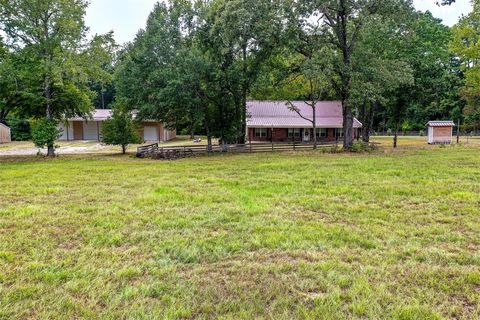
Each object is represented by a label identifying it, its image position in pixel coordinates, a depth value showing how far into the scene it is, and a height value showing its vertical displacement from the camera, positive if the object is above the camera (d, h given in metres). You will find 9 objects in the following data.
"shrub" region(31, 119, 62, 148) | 19.84 +0.42
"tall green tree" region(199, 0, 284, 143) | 19.14 +5.47
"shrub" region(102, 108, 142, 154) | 22.67 +0.61
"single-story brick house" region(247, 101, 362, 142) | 34.91 +1.31
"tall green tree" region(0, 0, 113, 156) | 18.19 +5.18
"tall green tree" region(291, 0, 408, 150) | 19.45 +6.29
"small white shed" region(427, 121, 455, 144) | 30.94 +0.12
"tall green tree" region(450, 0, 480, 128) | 25.73 +6.75
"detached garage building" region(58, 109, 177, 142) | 39.65 +0.93
